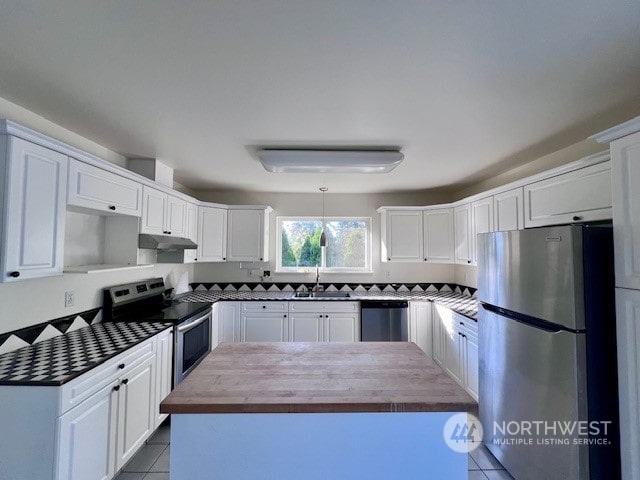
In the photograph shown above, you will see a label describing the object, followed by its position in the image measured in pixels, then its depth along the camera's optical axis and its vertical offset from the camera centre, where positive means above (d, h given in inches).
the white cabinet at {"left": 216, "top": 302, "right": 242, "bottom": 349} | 137.6 -36.9
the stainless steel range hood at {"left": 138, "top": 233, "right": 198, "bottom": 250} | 95.0 +2.4
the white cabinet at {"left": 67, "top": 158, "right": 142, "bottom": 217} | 68.1 +16.4
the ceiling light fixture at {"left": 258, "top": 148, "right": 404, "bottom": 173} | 92.9 +32.0
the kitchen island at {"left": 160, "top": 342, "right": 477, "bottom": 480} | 43.7 -30.7
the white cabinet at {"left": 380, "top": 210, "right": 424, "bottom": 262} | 155.0 +8.8
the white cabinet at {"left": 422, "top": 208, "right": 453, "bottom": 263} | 146.6 +8.7
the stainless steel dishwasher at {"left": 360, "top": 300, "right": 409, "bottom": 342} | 135.7 -35.6
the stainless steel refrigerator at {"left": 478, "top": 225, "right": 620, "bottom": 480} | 56.7 -24.0
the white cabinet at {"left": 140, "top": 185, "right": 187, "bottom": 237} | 97.3 +14.2
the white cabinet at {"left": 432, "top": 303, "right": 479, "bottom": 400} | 103.6 -41.2
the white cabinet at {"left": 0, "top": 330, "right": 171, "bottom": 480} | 52.0 -37.9
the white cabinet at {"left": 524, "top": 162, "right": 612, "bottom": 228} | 67.6 +15.5
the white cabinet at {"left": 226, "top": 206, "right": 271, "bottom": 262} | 151.3 +8.6
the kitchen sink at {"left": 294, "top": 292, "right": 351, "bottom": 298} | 146.6 -25.3
